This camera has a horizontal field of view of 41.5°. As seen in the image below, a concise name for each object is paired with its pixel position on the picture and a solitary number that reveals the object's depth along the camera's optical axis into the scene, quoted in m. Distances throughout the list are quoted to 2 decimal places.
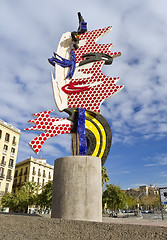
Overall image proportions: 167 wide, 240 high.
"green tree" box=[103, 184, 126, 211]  29.58
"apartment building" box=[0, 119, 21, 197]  36.09
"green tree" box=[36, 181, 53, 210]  27.86
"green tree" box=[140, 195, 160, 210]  69.21
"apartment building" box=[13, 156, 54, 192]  44.38
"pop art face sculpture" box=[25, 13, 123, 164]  9.50
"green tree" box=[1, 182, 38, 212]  30.62
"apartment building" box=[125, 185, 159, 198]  104.40
